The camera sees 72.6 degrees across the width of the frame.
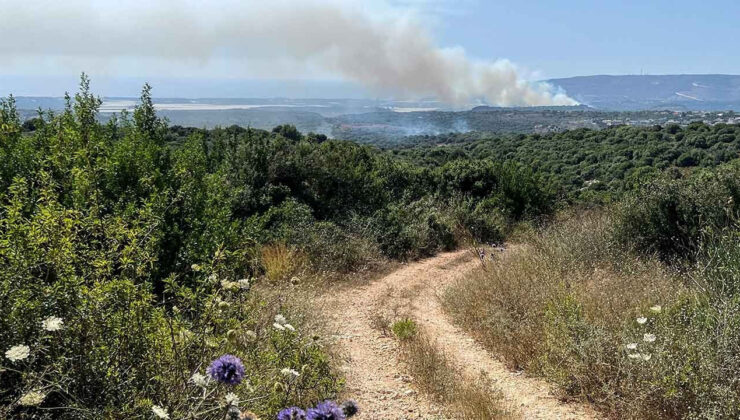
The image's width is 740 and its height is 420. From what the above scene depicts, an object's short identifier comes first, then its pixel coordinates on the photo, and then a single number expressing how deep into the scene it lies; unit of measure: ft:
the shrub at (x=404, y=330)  19.85
